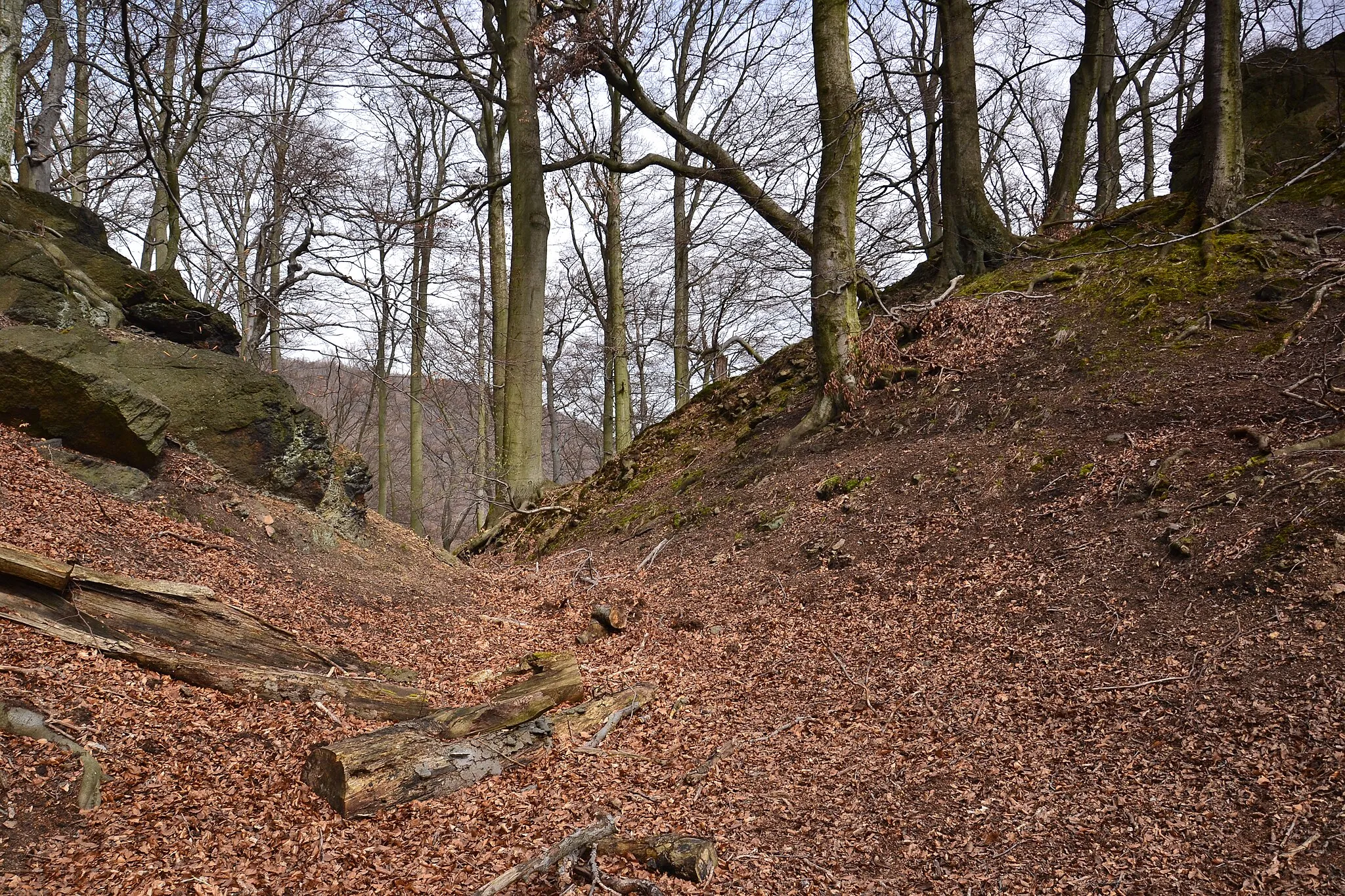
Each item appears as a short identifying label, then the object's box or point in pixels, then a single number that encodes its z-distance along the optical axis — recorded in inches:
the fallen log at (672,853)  142.9
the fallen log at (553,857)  134.2
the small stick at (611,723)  203.3
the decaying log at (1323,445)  204.7
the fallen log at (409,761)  154.3
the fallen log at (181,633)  167.6
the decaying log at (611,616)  284.8
